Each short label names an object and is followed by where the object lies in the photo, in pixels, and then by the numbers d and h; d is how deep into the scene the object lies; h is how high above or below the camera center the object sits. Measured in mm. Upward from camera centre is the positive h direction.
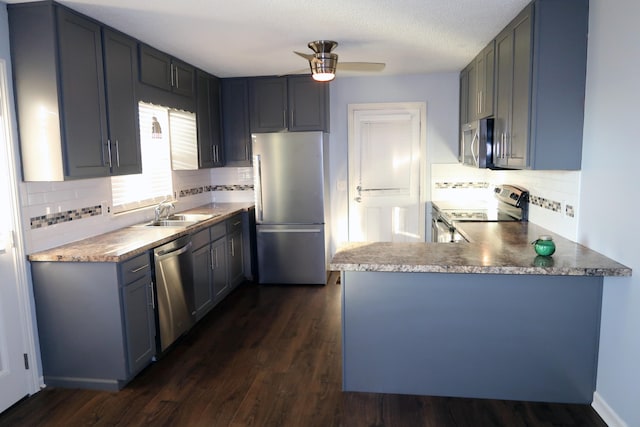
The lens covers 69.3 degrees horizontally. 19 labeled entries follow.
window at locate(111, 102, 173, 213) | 3895 -73
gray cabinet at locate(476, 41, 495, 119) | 3791 +686
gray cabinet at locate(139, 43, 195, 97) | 3717 +814
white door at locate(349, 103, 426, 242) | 5535 -114
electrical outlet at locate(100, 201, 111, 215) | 3590 -325
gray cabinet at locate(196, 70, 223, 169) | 4812 +473
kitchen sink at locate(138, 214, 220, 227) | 4074 -513
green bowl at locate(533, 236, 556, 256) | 2549 -486
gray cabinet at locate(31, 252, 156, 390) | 2859 -974
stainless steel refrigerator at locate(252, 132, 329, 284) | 4965 -471
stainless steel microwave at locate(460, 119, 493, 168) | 3752 +135
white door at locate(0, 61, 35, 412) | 2707 -679
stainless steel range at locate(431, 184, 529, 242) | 3984 -510
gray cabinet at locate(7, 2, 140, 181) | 2730 +475
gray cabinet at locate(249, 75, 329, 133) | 5188 +671
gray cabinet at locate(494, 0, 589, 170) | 2742 +460
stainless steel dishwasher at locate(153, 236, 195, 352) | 3342 -943
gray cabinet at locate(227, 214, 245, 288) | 4773 -922
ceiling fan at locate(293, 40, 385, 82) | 3563 +740
